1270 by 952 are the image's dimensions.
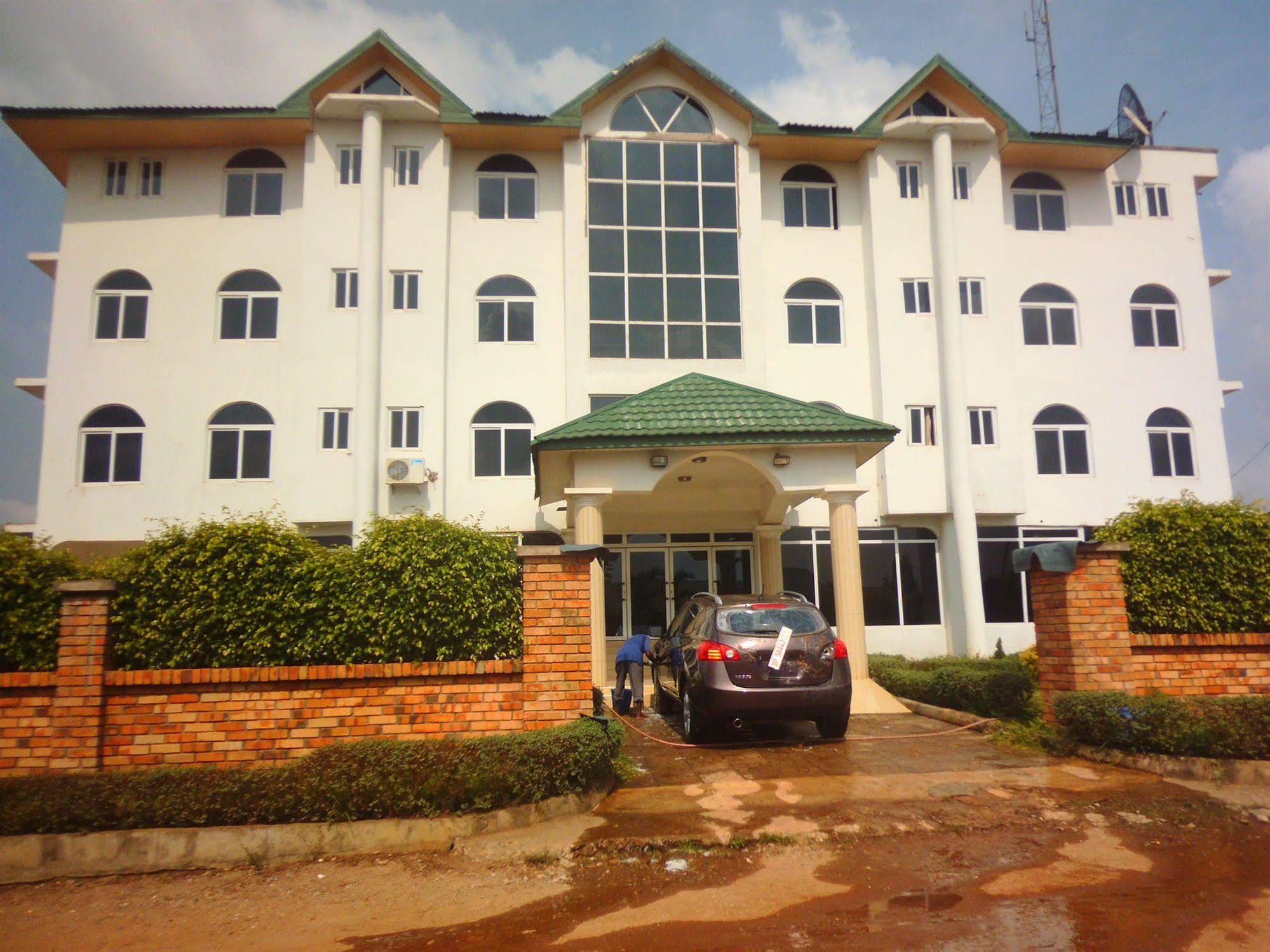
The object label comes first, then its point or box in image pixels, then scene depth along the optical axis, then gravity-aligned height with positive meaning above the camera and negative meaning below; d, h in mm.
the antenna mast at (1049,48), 23547 +15354
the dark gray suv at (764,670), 8648 -727
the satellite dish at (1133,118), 20484 +11560
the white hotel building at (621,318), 17797 +6263
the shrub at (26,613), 6715 +20
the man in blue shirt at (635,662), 11609 -816
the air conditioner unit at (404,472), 17141 +2710
